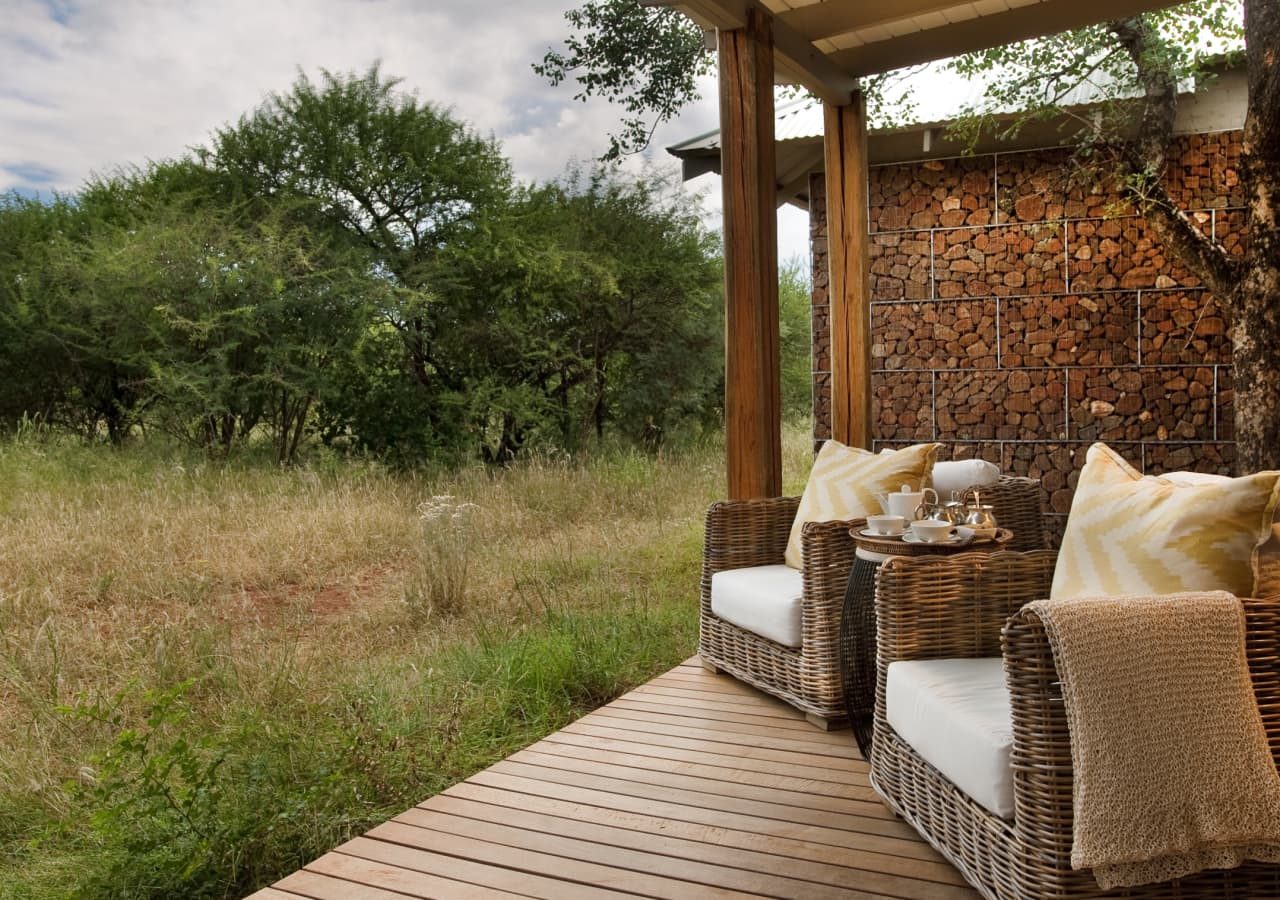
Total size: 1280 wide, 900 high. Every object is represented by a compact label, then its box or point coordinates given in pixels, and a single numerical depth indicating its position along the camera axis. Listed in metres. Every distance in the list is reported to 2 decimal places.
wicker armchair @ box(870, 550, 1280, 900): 1.72
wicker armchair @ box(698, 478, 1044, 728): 2.94
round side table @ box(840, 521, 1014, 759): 2.70
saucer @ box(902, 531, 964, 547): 2.60
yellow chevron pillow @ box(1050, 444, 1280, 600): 1.90
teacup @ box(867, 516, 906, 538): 2.75
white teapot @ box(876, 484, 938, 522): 2.84
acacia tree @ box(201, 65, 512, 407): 9.21
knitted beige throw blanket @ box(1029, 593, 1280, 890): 1.67
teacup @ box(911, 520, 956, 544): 2.61
